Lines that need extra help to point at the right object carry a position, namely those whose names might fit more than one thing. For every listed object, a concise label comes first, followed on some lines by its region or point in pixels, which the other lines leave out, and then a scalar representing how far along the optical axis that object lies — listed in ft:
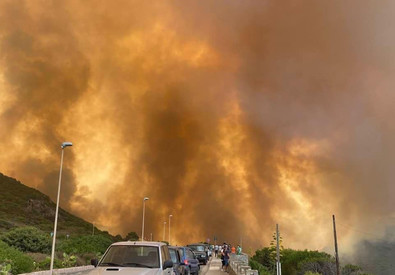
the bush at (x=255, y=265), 150.32
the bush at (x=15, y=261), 76.57
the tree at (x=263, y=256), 282.36
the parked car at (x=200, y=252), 126.68
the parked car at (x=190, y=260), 69.99
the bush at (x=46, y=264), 92.22
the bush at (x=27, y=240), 118.93
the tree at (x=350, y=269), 178.81
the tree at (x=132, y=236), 357.92
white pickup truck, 29.39
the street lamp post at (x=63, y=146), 87.66
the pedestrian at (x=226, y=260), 103.99
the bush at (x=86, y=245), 143.38
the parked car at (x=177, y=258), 51.29
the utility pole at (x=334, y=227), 133.02
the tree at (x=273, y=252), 123.09
